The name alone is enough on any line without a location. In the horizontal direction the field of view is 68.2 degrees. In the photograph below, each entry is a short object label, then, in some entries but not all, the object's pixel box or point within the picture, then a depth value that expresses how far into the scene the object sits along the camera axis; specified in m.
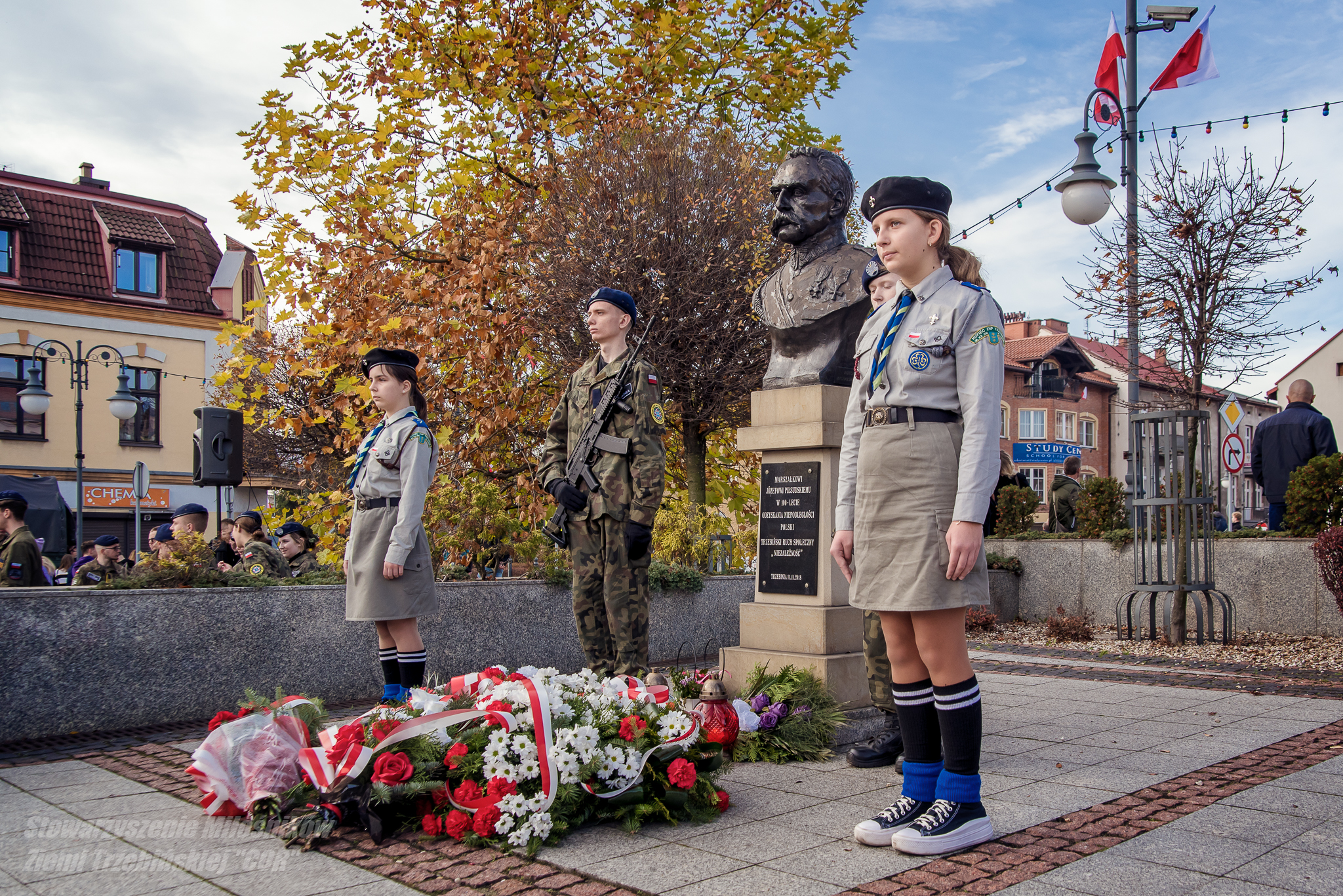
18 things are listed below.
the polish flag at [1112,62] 13.55
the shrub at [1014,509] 12.95
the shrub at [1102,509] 11.87
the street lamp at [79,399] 20.38
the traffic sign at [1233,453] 13.58
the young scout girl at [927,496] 3.30
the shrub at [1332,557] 8.73
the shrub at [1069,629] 10.23
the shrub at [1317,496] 9.73
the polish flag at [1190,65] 13.00
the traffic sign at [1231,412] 12.95
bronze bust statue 5.53
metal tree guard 9.38
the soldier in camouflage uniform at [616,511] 5.18
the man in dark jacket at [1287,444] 10.65
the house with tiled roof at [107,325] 27.50
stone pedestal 5.28
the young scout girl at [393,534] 5.17
